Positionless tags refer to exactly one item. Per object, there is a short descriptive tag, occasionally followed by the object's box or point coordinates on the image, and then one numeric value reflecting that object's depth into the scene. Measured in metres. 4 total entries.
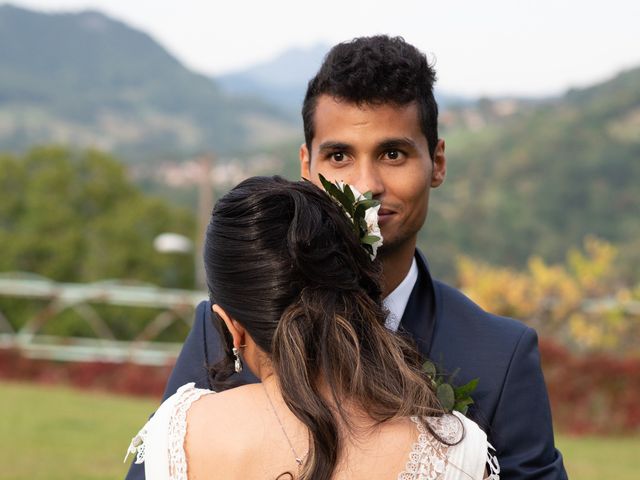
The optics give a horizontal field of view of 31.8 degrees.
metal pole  32.66
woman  2.40
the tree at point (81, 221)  49.44
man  2.98
